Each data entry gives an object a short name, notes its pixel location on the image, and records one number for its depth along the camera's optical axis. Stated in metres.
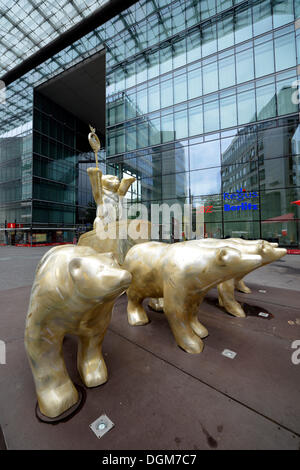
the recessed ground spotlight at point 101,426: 1.31
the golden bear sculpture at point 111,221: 3.81
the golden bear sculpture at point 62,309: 1.22
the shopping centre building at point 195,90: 12.62
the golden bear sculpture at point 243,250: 2.25
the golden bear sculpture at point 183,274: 1.89
